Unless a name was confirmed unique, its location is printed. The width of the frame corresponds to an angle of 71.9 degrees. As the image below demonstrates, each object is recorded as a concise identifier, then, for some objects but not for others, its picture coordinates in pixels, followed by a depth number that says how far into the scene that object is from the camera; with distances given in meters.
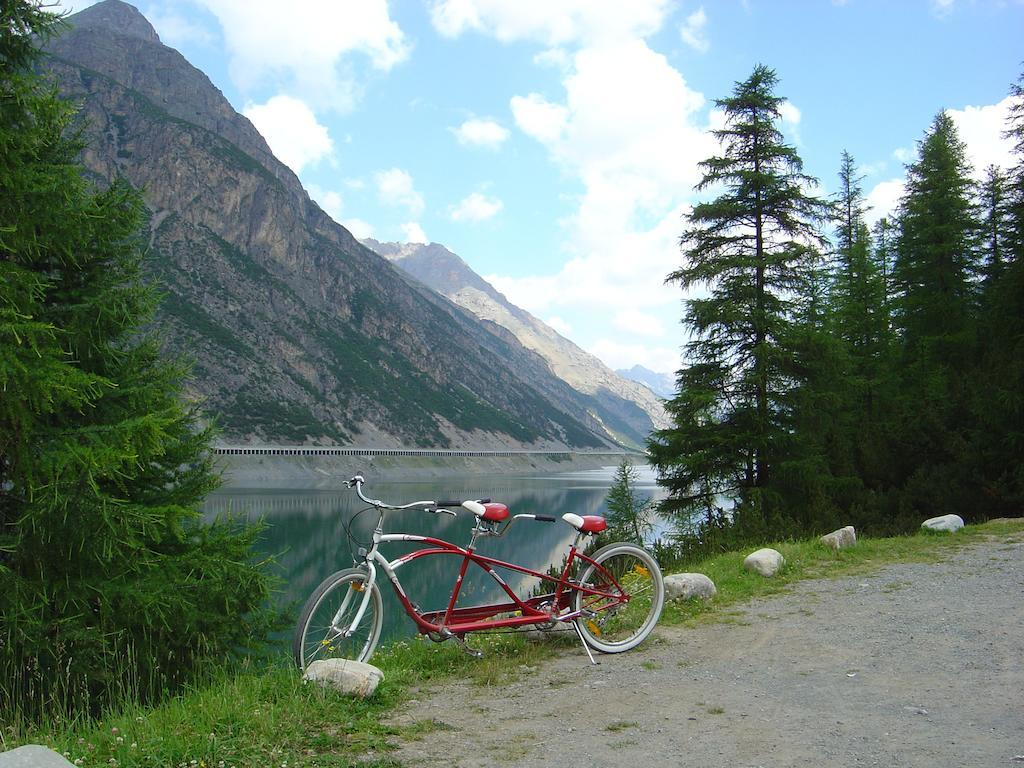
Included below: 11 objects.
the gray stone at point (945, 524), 12.60
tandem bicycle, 5.20
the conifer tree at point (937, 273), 22.50
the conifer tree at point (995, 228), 22.61
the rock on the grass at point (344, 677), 4.63
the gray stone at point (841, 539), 11.33
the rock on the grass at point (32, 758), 2.86
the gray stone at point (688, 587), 8.12
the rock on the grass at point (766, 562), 9.58
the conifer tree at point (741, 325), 17.67
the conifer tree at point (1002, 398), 15.30
